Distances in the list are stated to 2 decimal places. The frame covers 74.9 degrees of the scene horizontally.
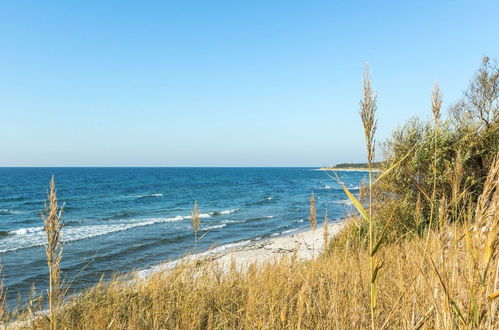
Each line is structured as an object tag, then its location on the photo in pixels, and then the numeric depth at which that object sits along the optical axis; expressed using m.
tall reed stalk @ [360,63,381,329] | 1.38
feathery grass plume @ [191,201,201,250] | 5.15
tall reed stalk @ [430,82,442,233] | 2.12
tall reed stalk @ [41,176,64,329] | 2.19
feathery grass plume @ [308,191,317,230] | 5.19
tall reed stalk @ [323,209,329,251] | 4.96
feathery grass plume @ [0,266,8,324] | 3.26
